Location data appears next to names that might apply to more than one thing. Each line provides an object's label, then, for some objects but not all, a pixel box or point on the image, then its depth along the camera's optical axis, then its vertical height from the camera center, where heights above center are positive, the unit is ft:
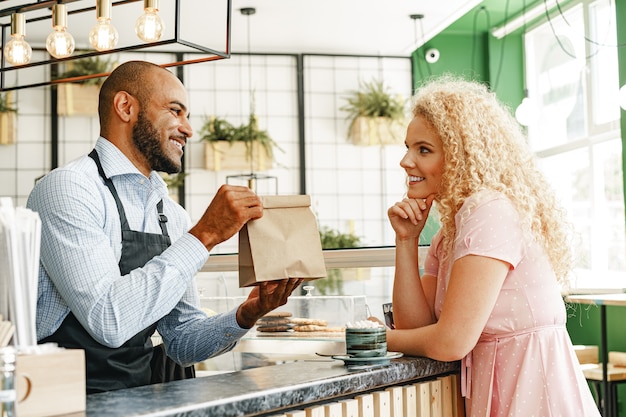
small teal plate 6.28 -0.88
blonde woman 6.37 -0.17
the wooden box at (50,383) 4.51 -0.75
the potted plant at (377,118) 23.71 +3.71
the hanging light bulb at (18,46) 13.00 +3.25
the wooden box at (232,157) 22.65 +2.52
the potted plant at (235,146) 22.67 +2.83
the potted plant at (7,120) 21.86 +3.49
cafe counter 4.83 -0.93
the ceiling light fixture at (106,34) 12.03 +5.44
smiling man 6.17 +0.02
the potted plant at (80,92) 21.93 +4.22
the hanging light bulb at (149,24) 11.77 +3.24
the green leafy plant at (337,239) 22.93 +0.22
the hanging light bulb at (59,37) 12.37 +3.23
